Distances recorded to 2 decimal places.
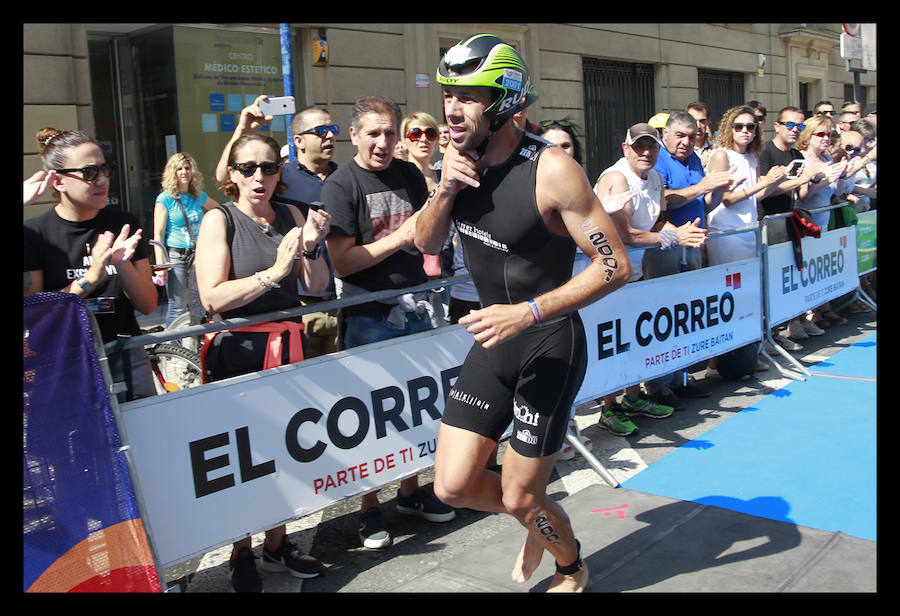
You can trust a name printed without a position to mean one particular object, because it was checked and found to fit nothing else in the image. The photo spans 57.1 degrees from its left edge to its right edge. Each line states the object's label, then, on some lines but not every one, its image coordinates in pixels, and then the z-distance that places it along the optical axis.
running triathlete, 3.04
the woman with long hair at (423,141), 5.70
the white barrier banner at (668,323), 5.59
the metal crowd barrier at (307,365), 3.57
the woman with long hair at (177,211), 8.57
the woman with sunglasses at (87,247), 3.55
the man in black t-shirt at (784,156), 8.24
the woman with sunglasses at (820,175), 8.66
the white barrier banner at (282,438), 3.50
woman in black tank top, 3.78
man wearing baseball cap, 5.85
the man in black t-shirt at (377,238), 4.30
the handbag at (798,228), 7.87
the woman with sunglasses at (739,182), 7.09
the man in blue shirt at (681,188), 6.45
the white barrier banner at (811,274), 7.55
